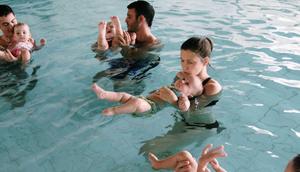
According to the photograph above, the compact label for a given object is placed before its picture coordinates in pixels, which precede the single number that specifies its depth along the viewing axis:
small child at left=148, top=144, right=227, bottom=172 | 2.66
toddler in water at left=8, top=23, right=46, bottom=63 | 5.73
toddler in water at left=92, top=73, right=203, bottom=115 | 3.75
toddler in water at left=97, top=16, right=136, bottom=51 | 5.39
